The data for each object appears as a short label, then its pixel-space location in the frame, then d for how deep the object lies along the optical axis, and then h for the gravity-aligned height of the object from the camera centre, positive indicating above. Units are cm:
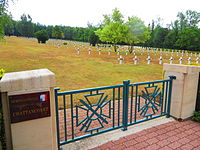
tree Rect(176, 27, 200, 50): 3803 +261
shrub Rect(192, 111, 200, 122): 437 -172
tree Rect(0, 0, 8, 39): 738 +156
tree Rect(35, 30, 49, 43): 4078 +329
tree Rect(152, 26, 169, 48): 4909 +408
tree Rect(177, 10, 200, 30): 5125 +961
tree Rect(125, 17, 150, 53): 2589 +300
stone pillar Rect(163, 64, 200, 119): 420 -96
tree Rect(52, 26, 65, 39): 5919 +625
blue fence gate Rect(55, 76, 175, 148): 344 -171
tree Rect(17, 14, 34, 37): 6278 +869
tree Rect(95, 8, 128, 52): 2598 +321
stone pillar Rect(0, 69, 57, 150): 229 -84
